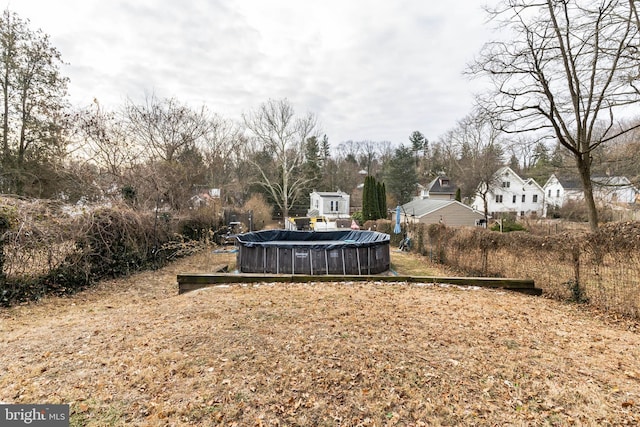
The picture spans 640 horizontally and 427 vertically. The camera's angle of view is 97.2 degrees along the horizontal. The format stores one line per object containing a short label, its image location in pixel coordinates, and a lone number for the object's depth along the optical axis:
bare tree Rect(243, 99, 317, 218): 27.27
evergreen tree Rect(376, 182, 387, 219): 27.58
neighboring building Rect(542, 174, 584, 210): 33.84
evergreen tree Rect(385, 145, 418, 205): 37.22
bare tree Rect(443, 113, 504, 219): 28.44
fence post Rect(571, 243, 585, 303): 5.65
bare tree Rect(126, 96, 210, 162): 16.38
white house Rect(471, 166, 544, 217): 35.38
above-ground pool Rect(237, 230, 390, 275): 8.30
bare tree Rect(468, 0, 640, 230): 9.45
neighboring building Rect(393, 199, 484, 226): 24.58
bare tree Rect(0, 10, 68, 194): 11.35
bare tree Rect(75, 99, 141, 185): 12.44
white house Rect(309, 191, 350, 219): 31.47
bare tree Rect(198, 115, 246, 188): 20.99
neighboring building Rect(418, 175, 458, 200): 34.47
